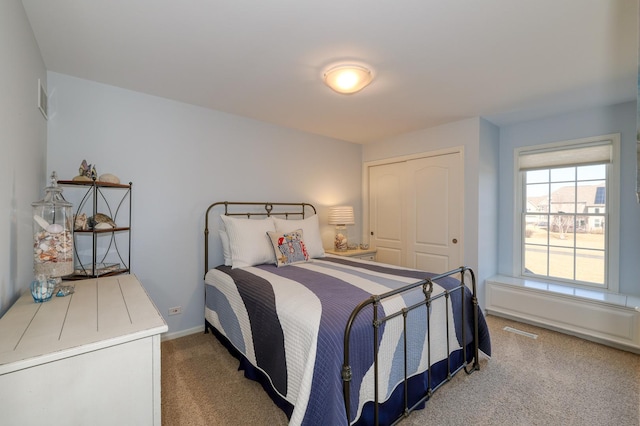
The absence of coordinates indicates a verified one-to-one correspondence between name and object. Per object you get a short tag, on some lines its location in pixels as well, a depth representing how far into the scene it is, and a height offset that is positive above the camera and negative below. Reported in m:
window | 3.04 +0.06
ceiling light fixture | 2.17 +1.05
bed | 1.44 -0.71
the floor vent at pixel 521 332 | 2.96 -1.23
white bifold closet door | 3.60 +0.04
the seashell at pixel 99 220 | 2.18 -0.07
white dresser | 0.91 -0.54
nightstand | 3.89 -0.54
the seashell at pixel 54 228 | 1.54 -0.10
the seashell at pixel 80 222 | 2.17 -0.09
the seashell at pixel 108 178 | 2.25 +0.26
